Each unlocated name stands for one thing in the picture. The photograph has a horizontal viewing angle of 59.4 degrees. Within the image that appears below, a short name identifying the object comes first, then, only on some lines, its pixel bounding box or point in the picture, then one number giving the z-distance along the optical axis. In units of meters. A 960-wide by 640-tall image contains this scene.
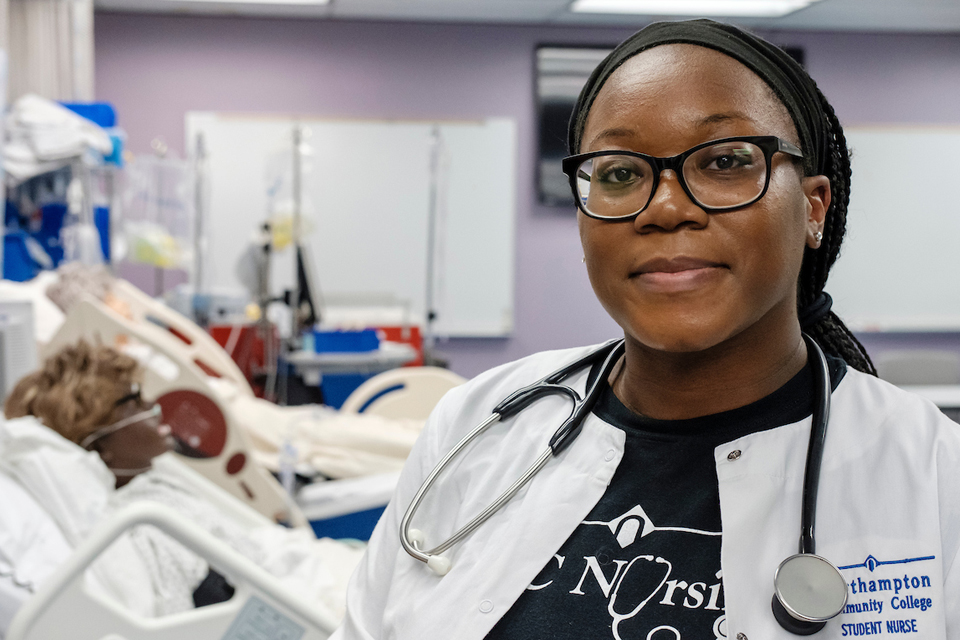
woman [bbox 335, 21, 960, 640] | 0.70
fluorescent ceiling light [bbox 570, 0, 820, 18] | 5.32
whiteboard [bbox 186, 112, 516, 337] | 5.75
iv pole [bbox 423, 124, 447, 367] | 4.89
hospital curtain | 4.44
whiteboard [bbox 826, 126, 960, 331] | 5.99
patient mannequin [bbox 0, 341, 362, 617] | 1.82
